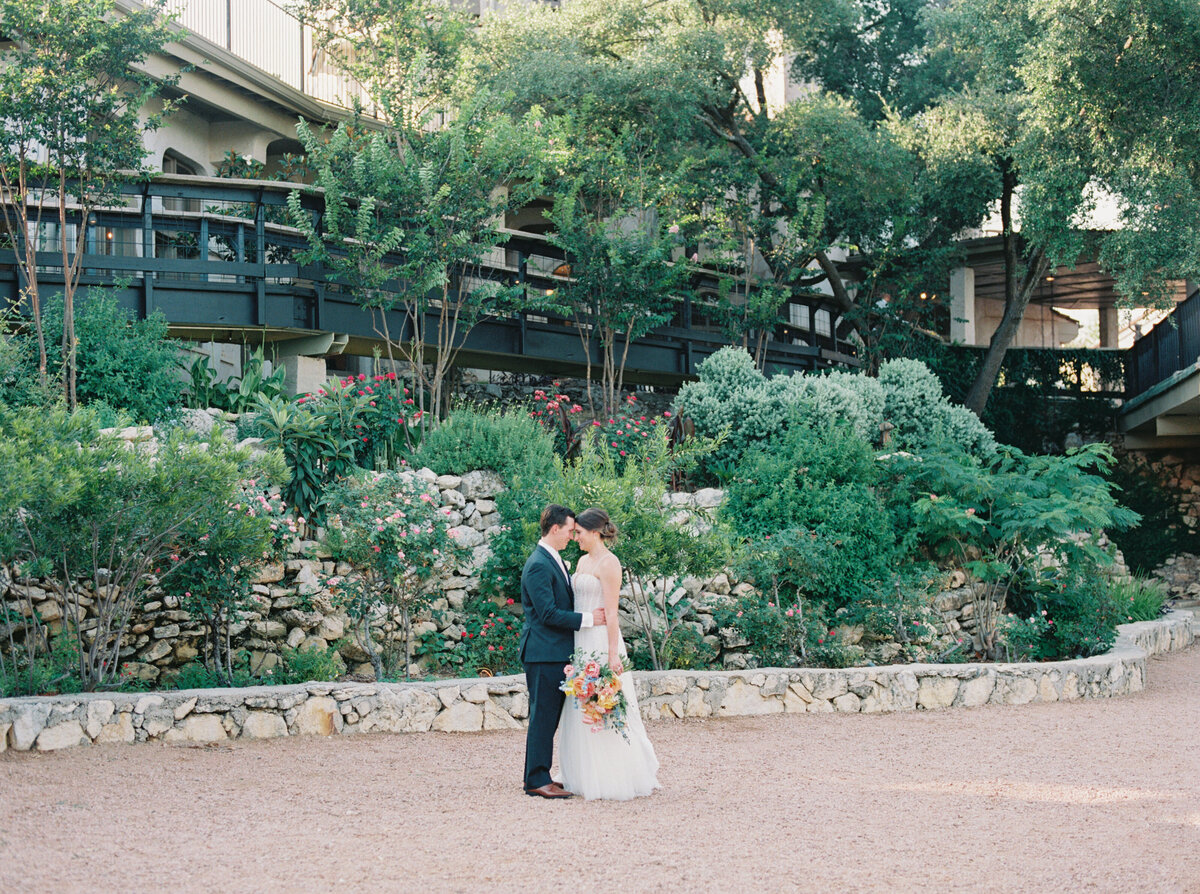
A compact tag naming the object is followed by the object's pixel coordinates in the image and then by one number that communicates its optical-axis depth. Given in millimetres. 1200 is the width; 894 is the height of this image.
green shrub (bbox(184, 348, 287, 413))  11844
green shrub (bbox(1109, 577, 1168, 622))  14265
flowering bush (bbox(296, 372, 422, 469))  10727
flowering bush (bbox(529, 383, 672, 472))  12375
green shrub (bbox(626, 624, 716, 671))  9760
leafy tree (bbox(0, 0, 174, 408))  10922
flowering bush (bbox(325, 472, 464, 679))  8750
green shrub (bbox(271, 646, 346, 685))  8586
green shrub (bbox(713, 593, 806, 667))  10016
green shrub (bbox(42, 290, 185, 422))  10883
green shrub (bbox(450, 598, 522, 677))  9367
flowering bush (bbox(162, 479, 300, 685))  7785
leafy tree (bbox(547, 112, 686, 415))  14766
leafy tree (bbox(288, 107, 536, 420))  12648
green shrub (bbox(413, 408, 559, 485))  10906
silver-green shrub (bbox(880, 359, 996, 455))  14445
